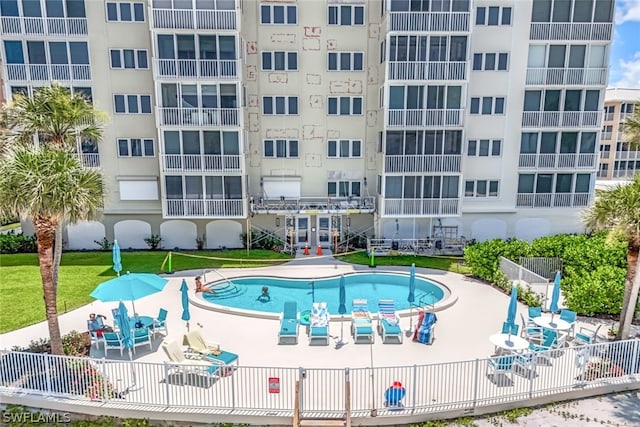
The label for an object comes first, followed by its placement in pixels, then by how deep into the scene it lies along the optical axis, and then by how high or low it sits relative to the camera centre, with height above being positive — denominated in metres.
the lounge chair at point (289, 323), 14.16 -6.34
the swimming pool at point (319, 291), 18.86 -7.20
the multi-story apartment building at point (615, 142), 52.19 +1.28
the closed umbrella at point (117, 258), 15.89 -4.37
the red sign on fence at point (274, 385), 10.15 -5.99
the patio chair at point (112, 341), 12.99 -6.23
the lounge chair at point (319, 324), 14.16 -6.33
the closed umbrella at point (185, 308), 14.88 -5.88
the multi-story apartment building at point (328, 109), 24.95 +2.76
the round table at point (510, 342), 11.98 -5.82
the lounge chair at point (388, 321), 14.23 -6.31
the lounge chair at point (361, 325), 14.24 -6.33
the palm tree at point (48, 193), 10.23 -1.14
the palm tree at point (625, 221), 12.09 -2.16
